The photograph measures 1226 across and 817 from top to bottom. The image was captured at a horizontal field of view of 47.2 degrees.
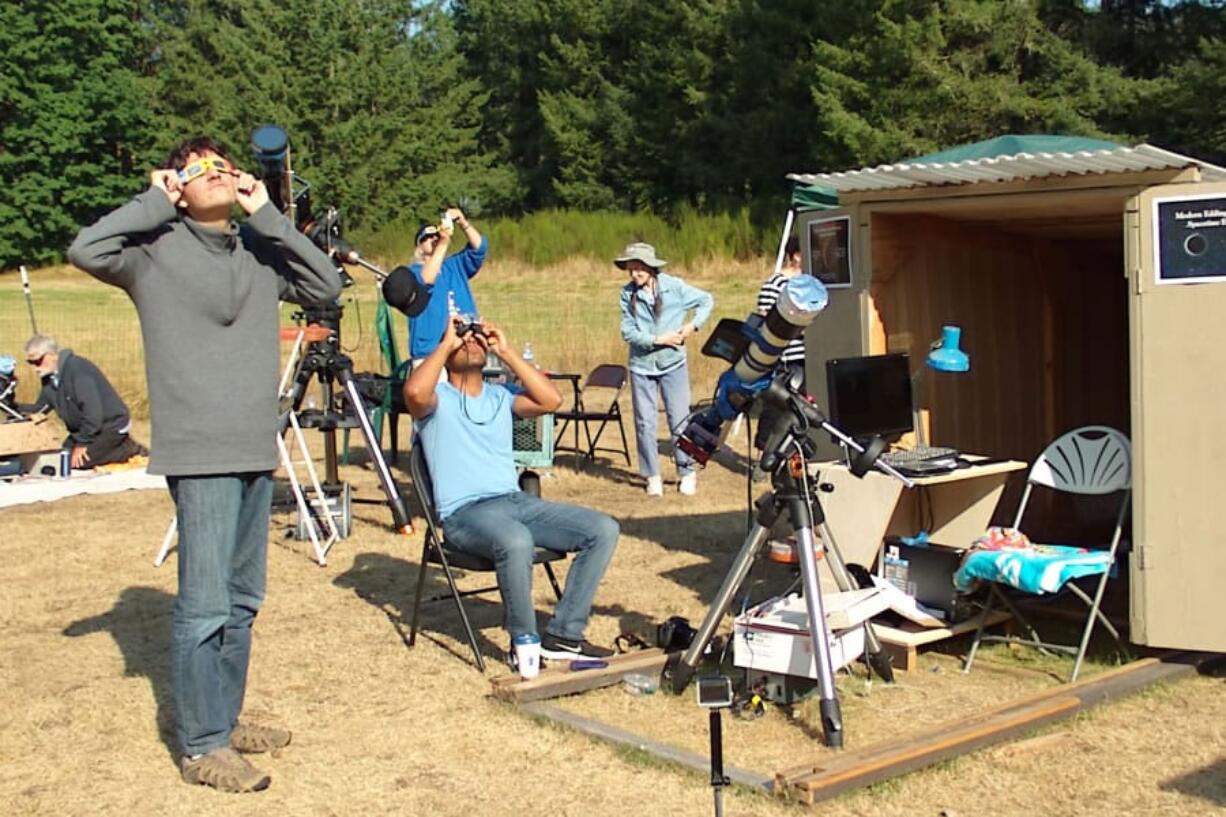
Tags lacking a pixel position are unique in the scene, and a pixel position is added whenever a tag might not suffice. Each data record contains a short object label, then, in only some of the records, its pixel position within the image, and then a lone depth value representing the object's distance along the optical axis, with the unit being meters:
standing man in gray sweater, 4.11
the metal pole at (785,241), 10.51
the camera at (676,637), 5.60
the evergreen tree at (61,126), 39.38
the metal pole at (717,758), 3.50
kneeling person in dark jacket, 9.87
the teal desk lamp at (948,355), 5.83
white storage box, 4.88
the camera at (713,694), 3.44
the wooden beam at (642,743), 4.24
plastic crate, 9.62
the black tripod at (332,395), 7.39
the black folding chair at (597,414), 10.70
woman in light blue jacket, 9.46
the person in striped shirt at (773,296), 7.25
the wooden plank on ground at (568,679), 5.11
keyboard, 5.81
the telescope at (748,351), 4.57
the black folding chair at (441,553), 5.50
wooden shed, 5.16
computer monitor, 5.89
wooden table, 5.67
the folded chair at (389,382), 9.30
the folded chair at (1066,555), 5.35
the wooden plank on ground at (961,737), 4.08
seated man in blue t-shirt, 5.32
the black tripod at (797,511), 4.55
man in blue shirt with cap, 7.75
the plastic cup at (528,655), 5.20
